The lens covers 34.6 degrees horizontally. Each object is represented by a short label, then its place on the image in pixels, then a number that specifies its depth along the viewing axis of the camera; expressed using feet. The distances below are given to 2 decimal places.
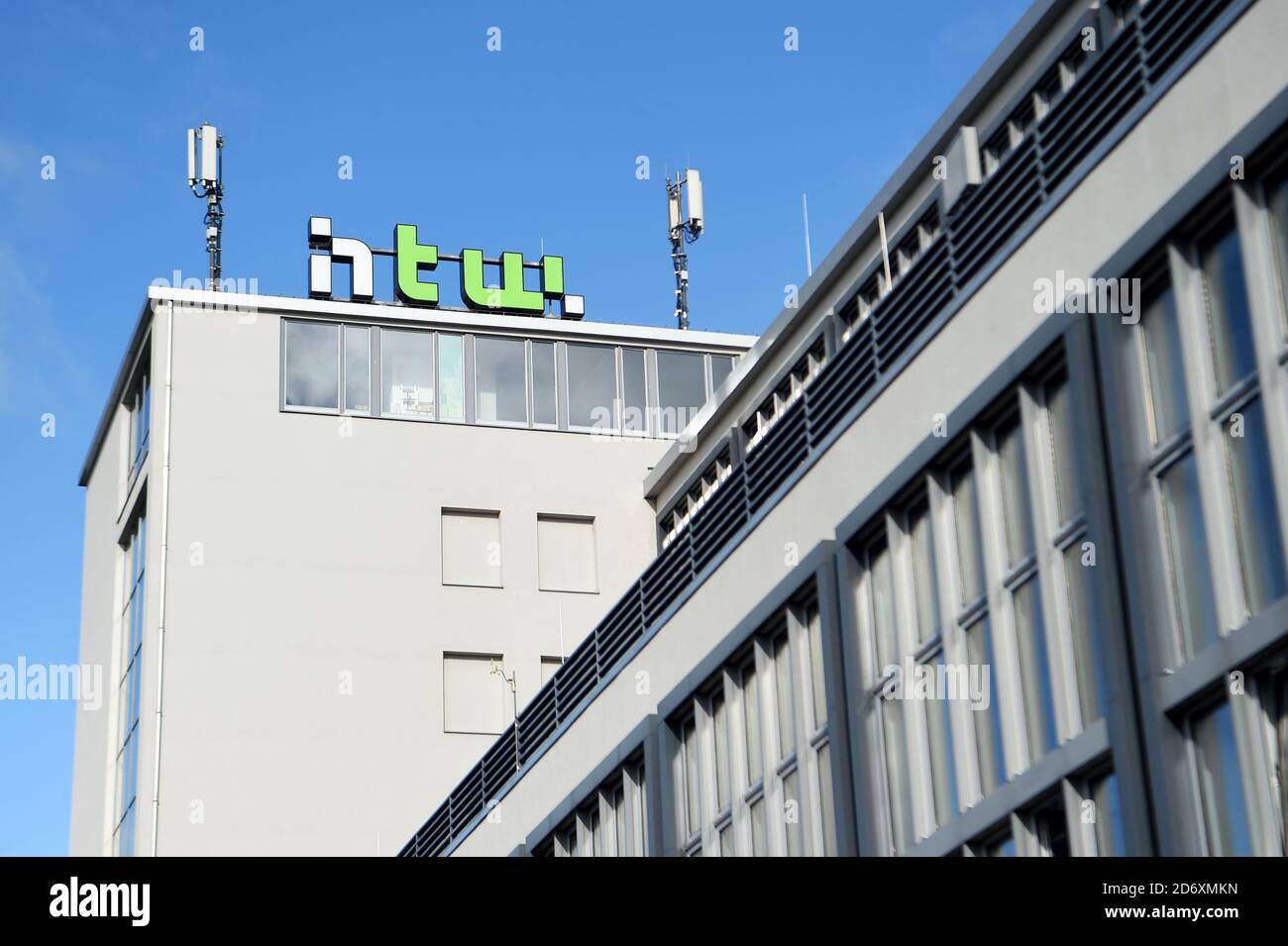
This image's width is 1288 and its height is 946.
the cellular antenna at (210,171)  177.58
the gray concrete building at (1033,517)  53.11
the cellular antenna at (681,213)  192.34
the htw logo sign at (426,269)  170.30
